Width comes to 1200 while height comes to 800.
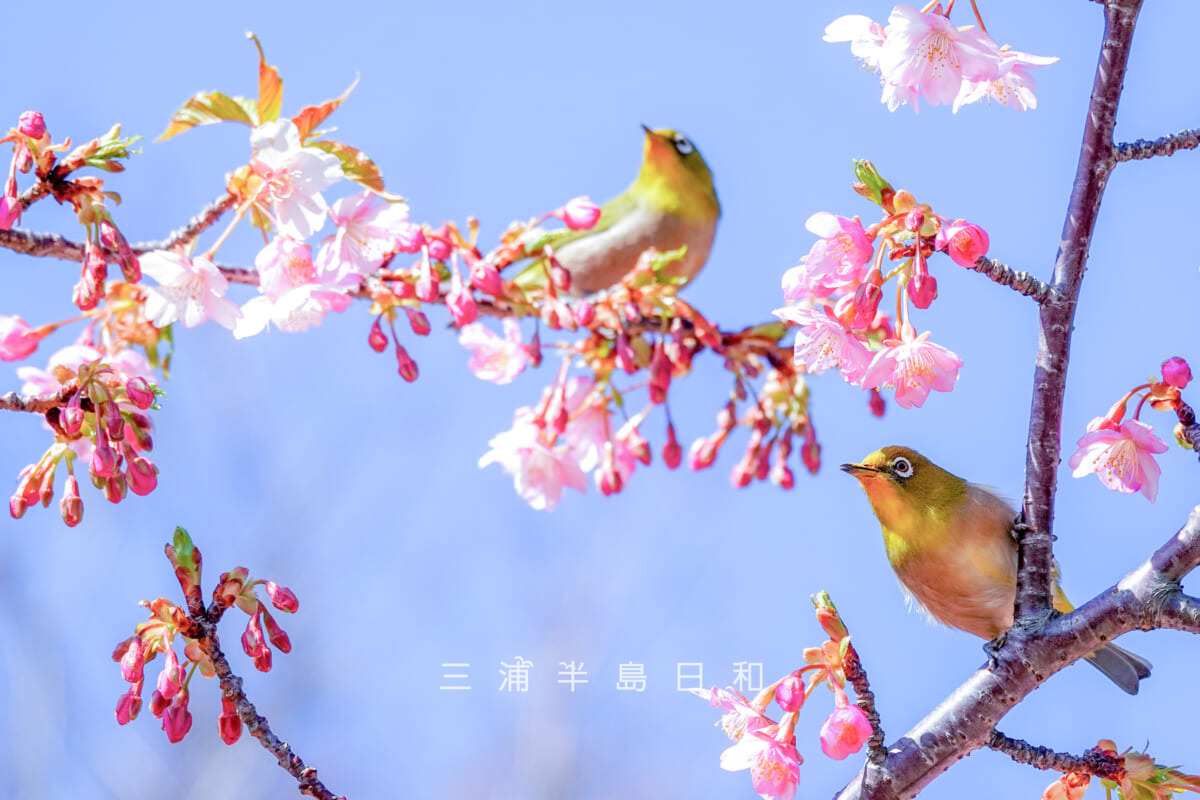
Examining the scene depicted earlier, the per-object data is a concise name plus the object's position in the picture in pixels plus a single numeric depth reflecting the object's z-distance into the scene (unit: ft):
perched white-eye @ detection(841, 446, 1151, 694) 18.16
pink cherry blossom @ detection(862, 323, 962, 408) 17.63
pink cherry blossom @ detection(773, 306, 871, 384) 17.67
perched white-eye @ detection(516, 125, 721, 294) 22.15
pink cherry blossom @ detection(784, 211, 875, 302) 17.60
